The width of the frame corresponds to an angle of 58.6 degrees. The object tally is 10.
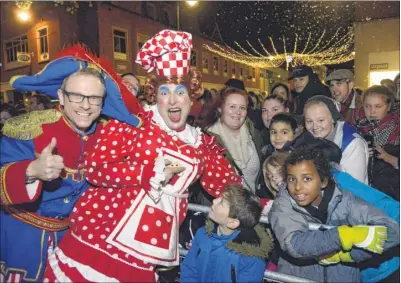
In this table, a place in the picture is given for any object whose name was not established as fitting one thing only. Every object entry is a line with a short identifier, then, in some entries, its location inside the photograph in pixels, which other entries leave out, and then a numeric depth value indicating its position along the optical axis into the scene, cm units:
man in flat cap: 466
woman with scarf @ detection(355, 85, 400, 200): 330
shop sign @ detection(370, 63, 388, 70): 1117
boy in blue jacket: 226
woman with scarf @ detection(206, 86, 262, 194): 334
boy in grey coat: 193
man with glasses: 186
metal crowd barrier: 212
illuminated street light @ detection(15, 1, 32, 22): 833
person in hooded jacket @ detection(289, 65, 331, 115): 438
